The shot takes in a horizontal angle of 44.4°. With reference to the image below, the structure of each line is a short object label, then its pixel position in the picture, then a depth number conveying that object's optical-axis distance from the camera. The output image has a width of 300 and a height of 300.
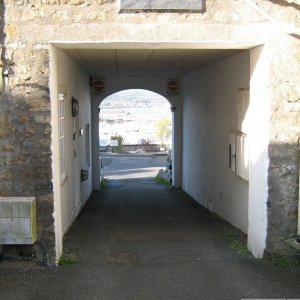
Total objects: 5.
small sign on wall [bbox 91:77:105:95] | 10.60
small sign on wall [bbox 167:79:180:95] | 10.79
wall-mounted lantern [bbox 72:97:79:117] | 6.83
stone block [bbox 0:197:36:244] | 4.26
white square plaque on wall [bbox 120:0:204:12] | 4.28
